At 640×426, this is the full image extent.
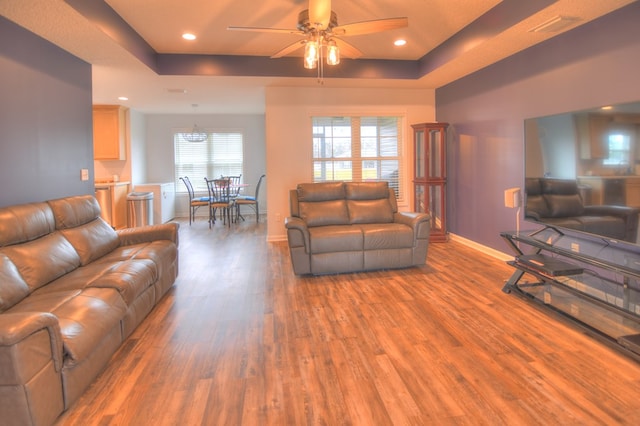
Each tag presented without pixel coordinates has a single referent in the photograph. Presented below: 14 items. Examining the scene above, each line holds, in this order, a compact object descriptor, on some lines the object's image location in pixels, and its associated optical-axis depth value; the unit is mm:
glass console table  2412
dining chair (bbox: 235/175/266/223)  7769
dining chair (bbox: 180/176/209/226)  7609
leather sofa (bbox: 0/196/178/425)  1543
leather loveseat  3959
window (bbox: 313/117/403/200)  6059
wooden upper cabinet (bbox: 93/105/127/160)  7152
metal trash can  6969
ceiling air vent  3145
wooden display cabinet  5574
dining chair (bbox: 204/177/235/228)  7414
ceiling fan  2842
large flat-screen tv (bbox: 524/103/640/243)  2508
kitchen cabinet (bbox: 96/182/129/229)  6418
